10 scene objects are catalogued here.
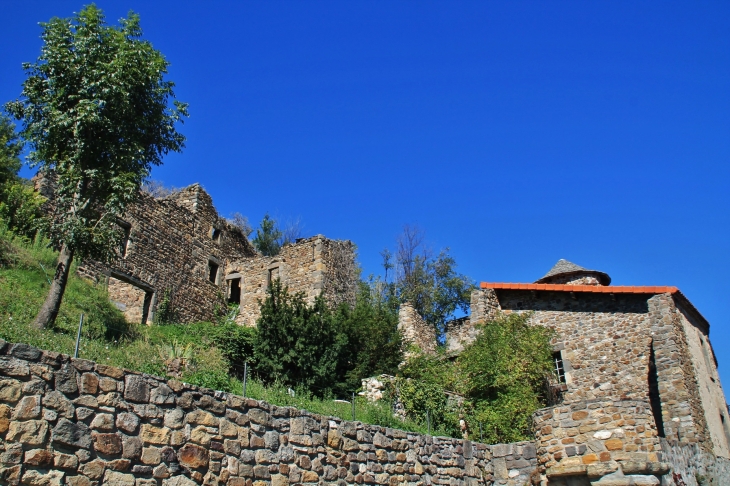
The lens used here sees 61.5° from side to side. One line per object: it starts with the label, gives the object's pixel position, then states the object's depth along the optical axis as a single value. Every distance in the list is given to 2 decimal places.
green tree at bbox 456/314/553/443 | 14.40
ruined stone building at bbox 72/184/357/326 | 19.83
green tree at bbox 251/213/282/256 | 35.50
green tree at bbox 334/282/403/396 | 15.52
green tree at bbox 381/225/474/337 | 29.39
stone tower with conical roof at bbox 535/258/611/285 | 22.95
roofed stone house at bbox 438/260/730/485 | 16.09
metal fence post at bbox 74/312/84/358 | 7.26
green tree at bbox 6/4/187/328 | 13.19
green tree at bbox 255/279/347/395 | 14.56
